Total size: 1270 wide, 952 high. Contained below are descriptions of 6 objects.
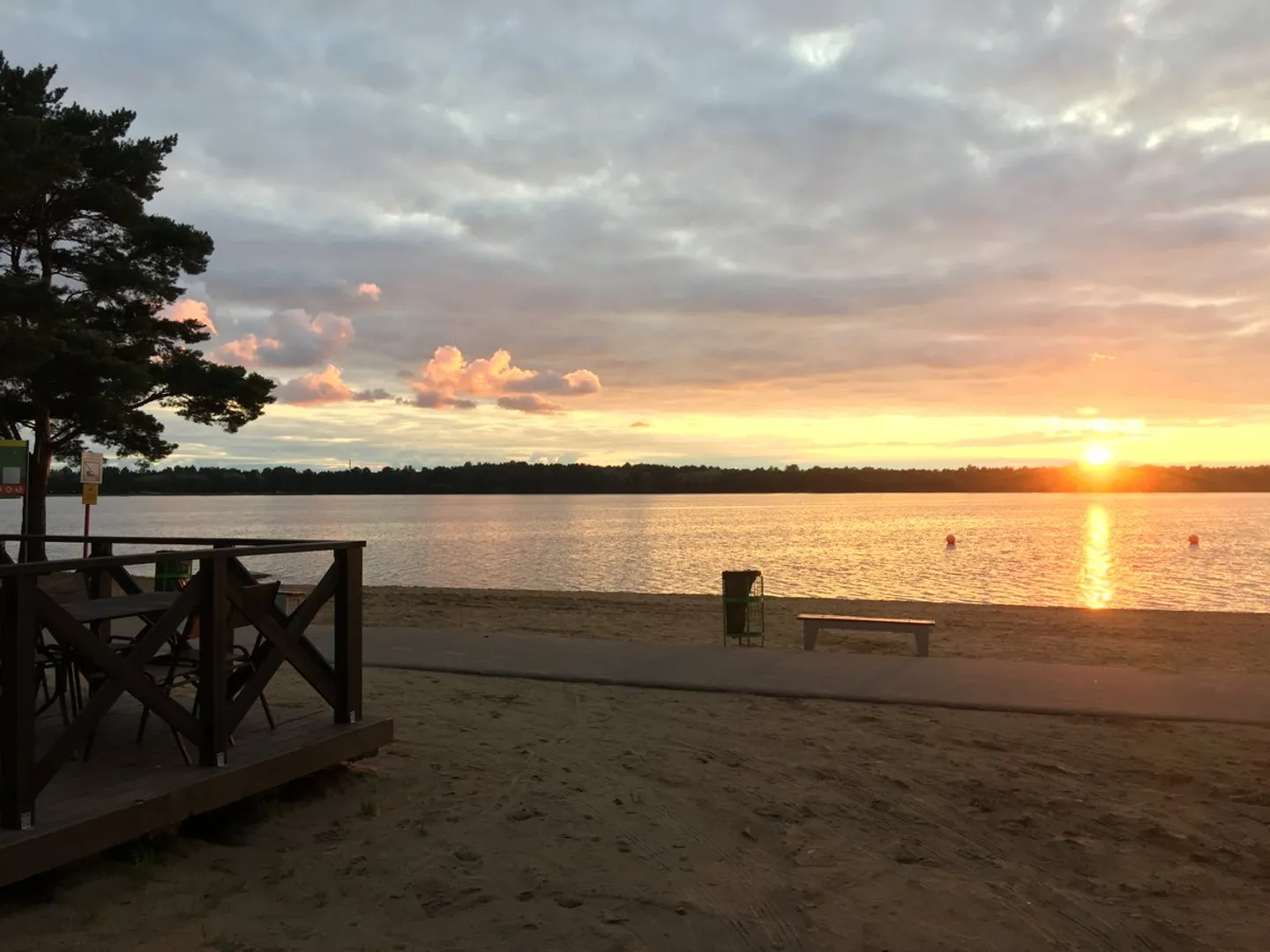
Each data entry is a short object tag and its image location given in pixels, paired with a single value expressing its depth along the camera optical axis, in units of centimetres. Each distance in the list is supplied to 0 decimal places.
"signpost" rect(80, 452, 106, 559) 1342
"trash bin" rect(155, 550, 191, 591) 1188
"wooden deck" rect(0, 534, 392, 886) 348
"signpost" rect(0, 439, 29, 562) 1227
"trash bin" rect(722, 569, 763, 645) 1080
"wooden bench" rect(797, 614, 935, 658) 973
